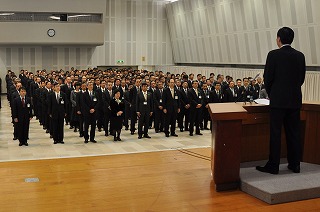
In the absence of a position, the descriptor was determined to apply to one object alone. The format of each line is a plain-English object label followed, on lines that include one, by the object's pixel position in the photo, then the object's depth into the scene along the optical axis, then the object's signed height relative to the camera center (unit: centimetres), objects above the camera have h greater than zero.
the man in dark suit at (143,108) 1266 +93
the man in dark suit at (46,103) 1344 +130
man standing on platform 585 +54
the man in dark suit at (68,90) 1456 +185
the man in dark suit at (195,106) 1337 +95
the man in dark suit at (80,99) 1211 +124
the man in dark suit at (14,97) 1195 +137
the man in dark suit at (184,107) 1355 +97
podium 579 -6
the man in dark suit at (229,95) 1441 +134
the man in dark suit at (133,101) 1362 +129
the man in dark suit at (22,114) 1154 +86
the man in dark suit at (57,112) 1166 +86
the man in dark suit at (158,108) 1316 +92
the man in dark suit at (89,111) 1186 +84
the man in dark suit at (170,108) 1300 +91
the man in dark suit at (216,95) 1427 +136
